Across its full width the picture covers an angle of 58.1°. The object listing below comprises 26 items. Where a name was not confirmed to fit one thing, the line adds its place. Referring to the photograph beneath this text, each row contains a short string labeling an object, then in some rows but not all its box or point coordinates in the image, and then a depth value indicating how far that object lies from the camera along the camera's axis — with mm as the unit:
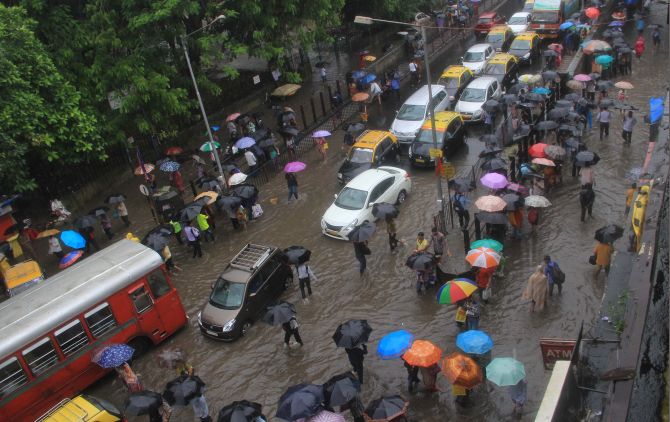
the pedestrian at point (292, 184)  21906
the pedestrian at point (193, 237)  19047
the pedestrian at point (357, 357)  13047
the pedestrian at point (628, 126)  22312
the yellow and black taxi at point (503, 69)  29453
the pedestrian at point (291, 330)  14367
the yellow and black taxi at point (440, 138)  23203
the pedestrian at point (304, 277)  16312
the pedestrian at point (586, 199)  17703
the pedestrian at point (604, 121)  23078
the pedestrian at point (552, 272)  14617
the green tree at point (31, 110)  19203
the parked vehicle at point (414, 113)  25453
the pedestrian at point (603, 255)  15195
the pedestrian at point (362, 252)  17156
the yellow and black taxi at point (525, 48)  32094
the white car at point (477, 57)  31703
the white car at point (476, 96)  26500
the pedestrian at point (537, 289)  14266
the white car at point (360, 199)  19344
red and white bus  13086
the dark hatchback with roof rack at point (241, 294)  15508
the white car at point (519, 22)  37062
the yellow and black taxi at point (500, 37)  34406
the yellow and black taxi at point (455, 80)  28812
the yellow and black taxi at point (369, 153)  22672
